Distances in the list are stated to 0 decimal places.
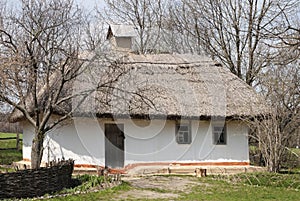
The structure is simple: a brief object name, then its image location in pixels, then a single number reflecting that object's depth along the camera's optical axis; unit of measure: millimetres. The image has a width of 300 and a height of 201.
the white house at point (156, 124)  16719
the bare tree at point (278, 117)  17078
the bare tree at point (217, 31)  24359
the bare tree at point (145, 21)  29281
